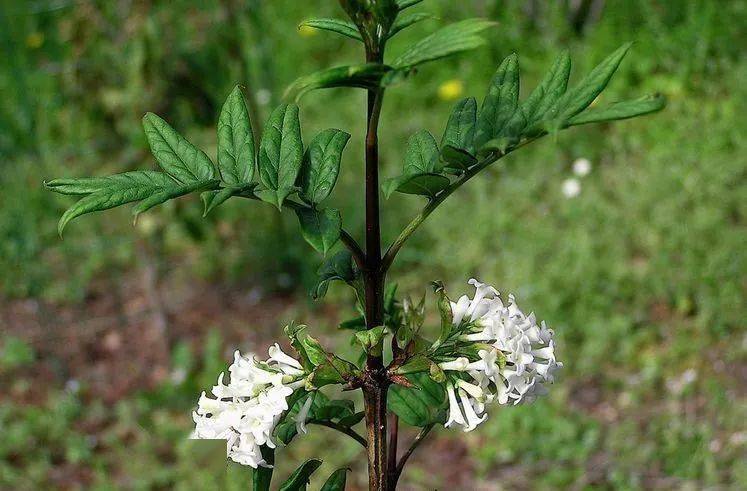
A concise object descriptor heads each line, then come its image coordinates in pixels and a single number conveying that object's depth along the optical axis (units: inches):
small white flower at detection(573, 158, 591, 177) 45.5
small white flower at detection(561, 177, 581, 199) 45.0
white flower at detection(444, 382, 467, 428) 12.8
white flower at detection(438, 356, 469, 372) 12.6
